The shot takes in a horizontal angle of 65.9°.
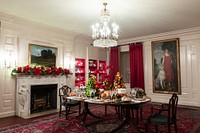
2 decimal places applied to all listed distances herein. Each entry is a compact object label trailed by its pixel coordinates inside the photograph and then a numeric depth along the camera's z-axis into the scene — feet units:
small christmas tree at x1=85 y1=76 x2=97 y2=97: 11.89
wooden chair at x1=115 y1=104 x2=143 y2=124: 12.48
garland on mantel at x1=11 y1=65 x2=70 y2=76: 15.38
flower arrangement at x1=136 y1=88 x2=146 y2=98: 11.26
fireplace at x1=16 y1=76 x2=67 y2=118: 15.55
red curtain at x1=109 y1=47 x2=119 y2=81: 26.66
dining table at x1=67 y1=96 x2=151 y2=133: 9.71
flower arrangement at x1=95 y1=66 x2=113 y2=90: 11.65
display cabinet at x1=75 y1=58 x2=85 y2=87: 23.23
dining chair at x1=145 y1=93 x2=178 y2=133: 8.91
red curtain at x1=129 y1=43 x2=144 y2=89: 23.56
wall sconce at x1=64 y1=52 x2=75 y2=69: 20.54
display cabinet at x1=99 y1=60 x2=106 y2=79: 27.25
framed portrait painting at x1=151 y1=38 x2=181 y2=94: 20.62
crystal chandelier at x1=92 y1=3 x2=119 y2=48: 13.10
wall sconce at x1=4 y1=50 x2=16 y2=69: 15.18
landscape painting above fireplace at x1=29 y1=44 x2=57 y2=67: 17.15
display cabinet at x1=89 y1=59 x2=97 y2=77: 25.25
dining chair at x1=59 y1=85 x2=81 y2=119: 14.08
